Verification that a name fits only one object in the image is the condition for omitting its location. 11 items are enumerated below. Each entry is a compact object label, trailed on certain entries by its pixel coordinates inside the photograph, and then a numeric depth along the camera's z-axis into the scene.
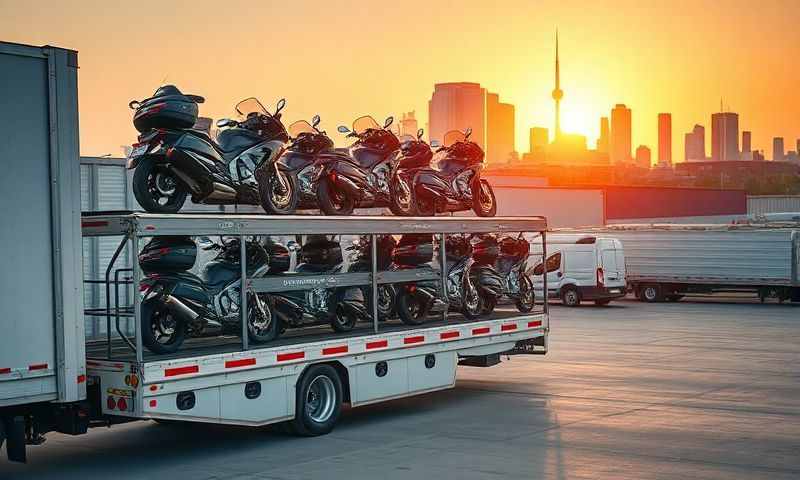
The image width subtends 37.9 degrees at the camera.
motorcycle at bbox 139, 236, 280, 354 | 11.50
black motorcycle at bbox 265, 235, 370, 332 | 13.43
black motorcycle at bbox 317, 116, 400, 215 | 14.66
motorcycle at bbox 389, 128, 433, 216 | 15.86
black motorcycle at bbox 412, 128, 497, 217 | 16.78
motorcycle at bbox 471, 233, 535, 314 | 16.81
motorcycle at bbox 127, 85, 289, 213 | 12.26
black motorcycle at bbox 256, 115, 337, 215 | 13.55
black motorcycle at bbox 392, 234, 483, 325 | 15.06
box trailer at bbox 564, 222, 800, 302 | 34.81
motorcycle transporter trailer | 9.82
